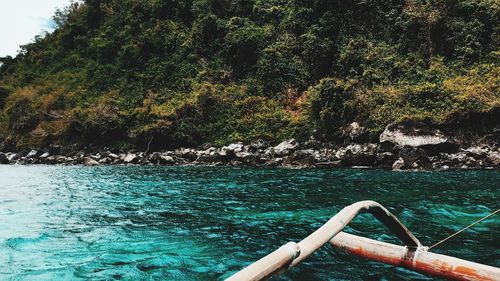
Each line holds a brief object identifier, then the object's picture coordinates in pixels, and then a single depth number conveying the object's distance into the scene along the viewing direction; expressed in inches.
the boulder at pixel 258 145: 860.3
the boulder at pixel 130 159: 975.0
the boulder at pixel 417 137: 666.2
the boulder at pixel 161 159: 912.9
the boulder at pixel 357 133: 740.6
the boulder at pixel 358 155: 674.8
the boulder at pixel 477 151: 619.1
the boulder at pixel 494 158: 588.7
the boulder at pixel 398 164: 614.9
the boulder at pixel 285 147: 785.6
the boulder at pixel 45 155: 1149.0
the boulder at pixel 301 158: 715.2
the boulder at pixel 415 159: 614.7
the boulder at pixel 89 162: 989.7
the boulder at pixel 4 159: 1157.1
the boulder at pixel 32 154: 1166.6
